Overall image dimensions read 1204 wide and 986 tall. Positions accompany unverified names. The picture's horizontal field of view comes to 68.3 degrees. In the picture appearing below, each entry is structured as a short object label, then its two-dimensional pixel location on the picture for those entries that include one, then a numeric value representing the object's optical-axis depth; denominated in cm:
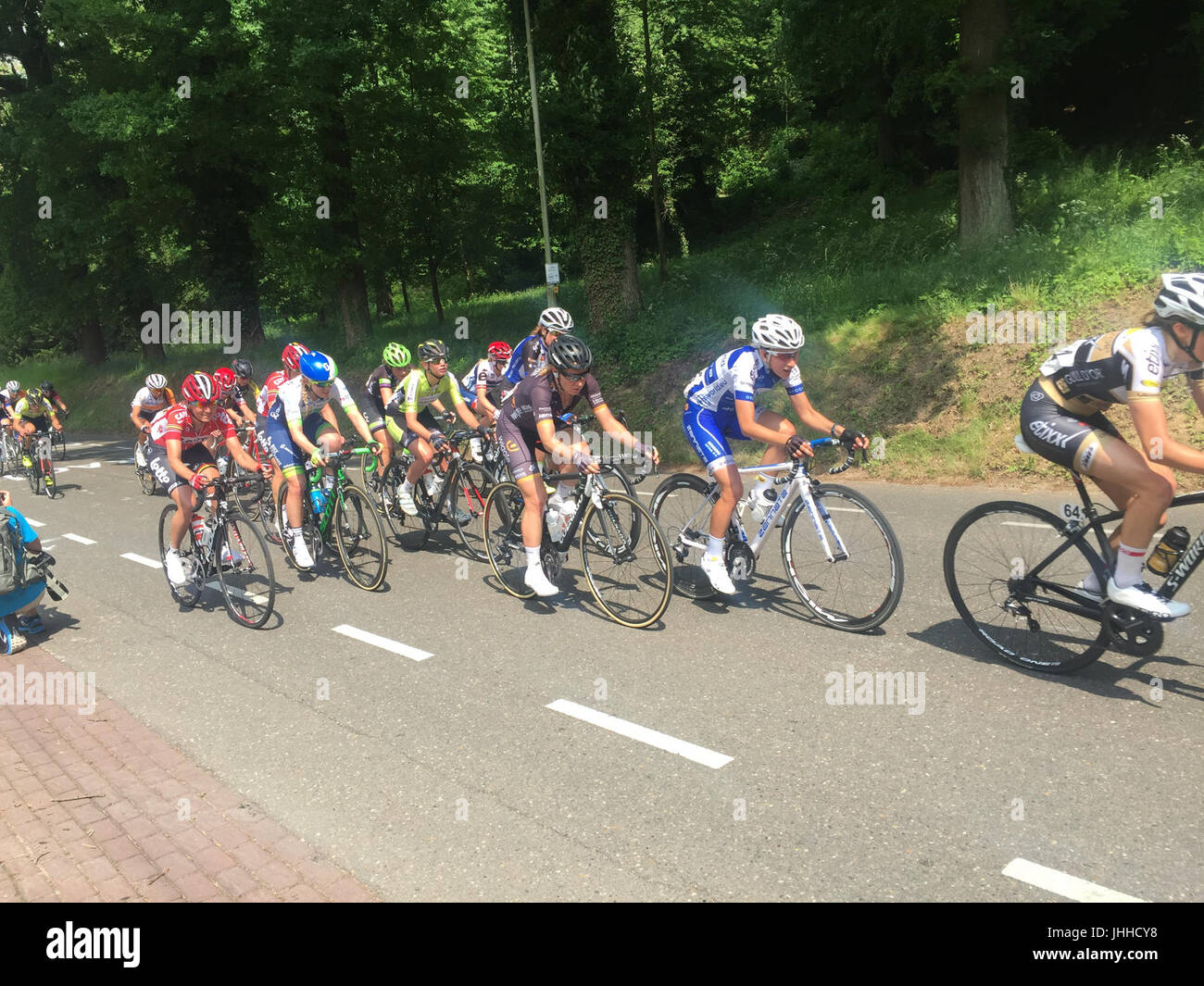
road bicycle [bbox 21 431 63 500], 1593
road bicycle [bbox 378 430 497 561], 873
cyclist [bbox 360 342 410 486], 991
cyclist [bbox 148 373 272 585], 755
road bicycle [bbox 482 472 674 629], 639
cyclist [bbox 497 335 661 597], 635
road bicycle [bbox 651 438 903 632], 570
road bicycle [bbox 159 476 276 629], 725
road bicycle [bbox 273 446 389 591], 801
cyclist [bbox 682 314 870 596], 609
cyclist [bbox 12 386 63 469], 1700
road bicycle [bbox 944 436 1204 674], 464
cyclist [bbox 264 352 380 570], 809
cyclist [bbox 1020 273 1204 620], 436
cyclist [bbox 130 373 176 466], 1063
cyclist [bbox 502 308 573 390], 898
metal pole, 1691
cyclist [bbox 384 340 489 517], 909
